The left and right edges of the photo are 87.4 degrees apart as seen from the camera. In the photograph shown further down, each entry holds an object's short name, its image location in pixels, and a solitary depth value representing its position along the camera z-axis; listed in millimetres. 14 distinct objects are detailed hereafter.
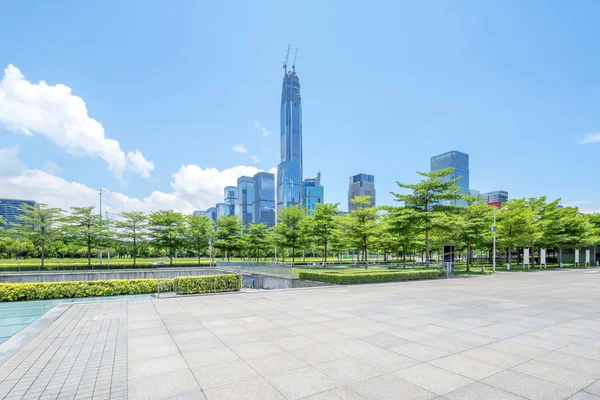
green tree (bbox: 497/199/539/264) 39809
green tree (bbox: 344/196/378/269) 35219
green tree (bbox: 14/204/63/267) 37250
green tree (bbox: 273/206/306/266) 43597
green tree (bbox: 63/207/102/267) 39353
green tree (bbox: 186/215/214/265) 49031
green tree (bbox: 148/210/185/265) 44875
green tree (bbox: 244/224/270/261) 51844
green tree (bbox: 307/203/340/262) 40031
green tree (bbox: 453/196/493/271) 33625
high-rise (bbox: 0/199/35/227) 107362
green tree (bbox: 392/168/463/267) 30688
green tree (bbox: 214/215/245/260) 50594
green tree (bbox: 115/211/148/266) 43081
